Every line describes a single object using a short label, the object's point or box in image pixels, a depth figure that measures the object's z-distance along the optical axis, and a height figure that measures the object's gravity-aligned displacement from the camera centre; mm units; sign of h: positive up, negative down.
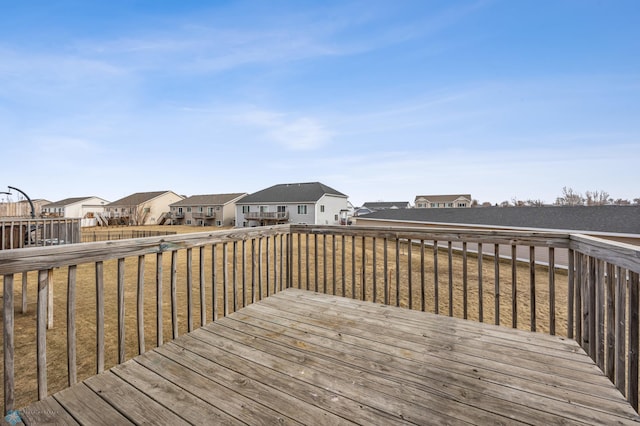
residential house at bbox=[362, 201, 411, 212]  61347 +1821
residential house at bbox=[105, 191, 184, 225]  38625 +1071
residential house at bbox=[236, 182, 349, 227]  30031 +967
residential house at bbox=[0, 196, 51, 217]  22797 +779
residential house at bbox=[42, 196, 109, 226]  39134 +1425
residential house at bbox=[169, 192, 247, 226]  37719 +606
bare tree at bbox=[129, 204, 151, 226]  38562 +182
